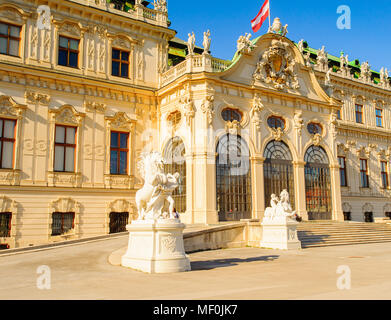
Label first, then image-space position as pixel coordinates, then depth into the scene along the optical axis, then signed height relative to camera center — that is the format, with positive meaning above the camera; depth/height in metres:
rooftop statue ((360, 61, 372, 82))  38.78 +13.69
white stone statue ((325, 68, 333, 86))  30.30 +9.94
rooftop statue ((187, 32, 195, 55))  24.27 +10.38
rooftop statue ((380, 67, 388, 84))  40.17 +13.75
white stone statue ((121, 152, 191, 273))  11.19 -0.51
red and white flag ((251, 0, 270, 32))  26.46 +13.08
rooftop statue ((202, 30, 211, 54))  23.89 +10.27
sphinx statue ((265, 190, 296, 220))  19.30 +0.04
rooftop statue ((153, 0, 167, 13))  27.58 +14.42
